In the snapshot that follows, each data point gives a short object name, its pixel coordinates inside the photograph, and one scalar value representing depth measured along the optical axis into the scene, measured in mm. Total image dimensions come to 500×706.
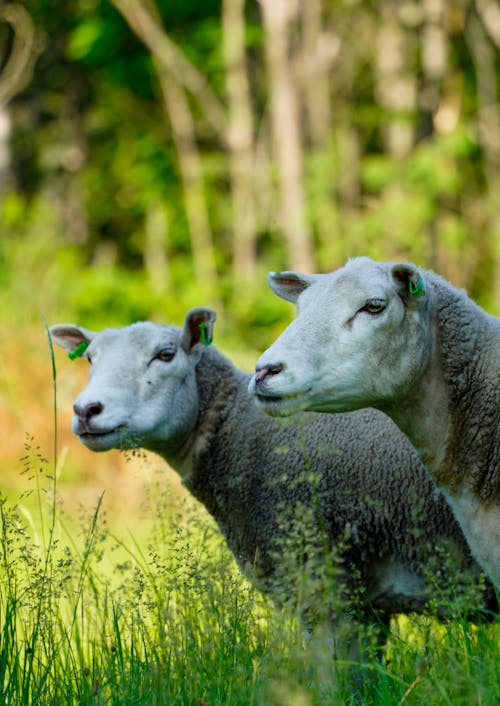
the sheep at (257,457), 9328
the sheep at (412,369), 7871
